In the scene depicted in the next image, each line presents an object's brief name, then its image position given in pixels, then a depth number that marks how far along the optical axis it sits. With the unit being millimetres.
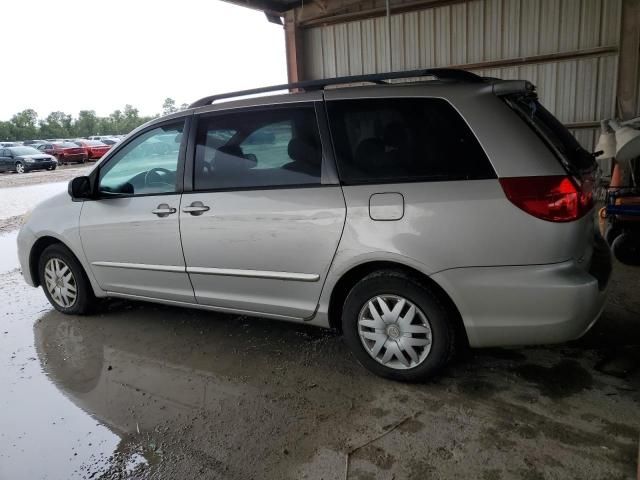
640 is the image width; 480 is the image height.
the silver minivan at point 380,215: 2555
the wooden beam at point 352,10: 10352
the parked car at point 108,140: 33469
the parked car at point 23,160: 24516
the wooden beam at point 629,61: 8633
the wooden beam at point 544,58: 9227
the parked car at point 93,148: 28719
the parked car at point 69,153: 27977
